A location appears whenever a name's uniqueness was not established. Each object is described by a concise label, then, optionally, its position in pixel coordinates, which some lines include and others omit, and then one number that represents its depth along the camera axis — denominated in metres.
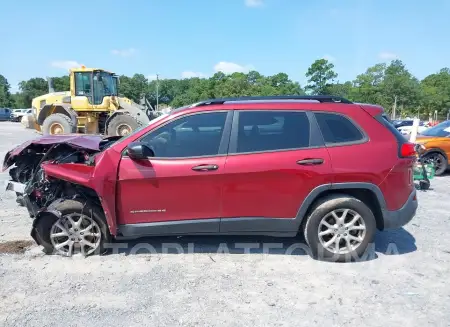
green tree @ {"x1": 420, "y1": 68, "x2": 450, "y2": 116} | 48.69
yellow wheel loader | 15.34
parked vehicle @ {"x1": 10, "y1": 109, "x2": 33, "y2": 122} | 45.79
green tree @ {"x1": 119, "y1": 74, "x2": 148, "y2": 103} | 79.14
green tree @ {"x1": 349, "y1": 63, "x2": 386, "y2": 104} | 44.38
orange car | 9.34
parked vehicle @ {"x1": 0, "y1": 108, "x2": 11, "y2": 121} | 46.28
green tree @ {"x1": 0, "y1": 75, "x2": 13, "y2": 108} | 72.81
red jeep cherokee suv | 3.83
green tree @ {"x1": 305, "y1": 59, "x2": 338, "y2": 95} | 51.84
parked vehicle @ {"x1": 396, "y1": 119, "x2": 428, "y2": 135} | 26.72
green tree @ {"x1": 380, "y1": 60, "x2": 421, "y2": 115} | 43.41
